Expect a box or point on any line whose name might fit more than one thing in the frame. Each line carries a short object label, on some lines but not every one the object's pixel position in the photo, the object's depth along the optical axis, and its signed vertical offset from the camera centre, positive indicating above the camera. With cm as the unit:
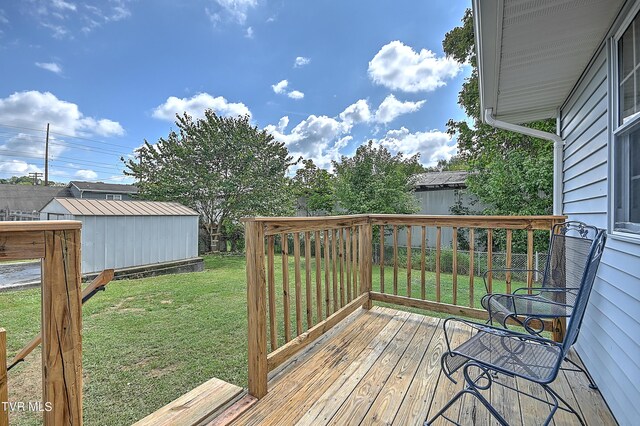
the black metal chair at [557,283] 185 -52
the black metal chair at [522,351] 127 -68
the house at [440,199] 838 +37
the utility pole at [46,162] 1864 +316
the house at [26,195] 1784 +106
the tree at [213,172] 948 +129
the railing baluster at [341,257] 262 -41
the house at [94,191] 1758 +128
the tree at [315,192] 989 +68
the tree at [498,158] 623 +120
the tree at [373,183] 769 +74
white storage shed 598 -42
